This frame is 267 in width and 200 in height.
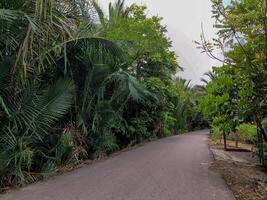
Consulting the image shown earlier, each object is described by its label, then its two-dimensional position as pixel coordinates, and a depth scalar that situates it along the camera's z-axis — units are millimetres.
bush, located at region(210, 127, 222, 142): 12603
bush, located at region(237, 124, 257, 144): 8288
